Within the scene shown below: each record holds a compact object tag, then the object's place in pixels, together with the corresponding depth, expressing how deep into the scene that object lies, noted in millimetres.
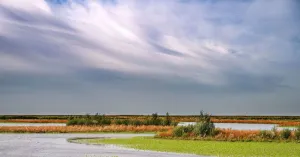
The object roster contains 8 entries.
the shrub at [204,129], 45844
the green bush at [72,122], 78438
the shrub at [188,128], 47500
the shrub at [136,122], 79250
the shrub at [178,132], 46719
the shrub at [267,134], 42472
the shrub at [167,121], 79481
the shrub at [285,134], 42625
